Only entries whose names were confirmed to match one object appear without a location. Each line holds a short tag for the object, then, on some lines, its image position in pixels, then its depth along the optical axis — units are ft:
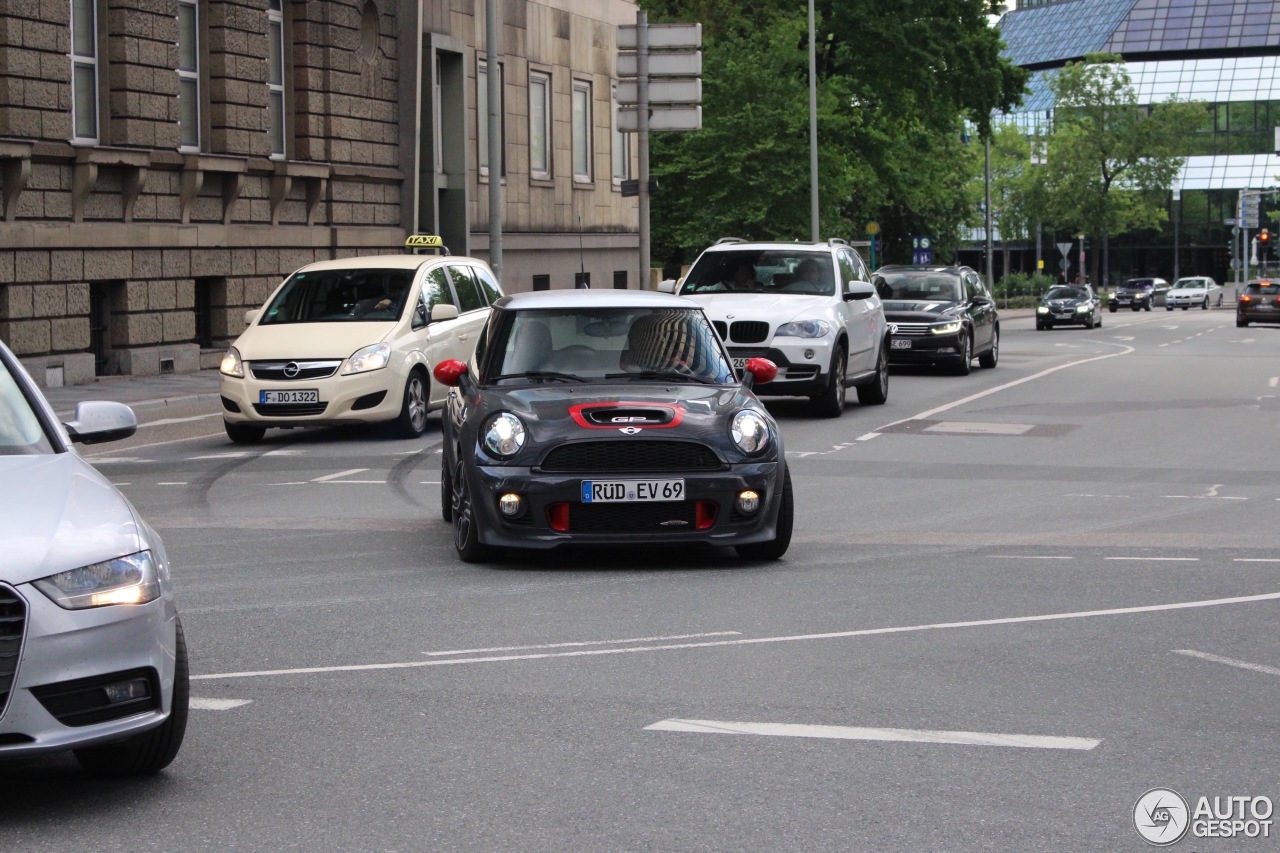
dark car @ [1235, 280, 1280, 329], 195.11
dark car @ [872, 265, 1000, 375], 95.76
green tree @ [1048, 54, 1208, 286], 334.03
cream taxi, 59.26
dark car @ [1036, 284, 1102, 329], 189.37
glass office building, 370.94
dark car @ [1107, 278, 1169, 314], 297.74
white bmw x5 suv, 67.46
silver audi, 16.98
